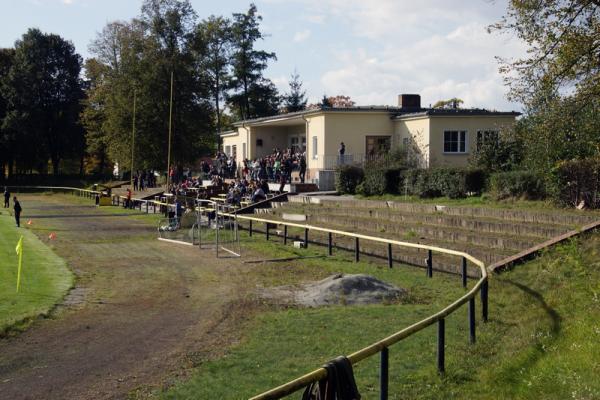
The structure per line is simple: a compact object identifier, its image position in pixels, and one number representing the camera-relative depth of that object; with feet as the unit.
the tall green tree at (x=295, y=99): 263.08
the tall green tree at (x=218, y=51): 249.96
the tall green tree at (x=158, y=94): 188.44
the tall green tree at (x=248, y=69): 245.65
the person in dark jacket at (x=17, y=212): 117.94
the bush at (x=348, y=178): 108.47
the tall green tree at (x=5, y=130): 255.70
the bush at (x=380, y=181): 97.55
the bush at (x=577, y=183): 60.03
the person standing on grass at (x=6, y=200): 172.65
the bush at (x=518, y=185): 69.46
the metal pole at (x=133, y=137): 178.11
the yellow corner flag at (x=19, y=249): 54.40
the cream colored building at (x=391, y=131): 119.85
